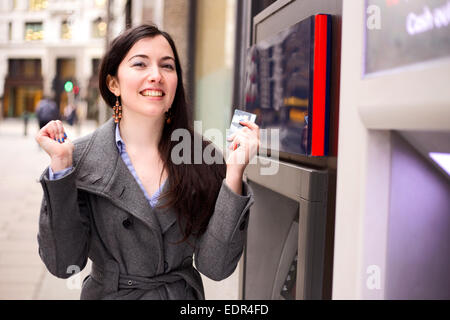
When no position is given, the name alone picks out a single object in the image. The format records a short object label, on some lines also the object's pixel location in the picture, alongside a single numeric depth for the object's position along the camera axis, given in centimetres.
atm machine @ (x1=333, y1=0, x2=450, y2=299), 104
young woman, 153
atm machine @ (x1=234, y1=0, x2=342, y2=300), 157
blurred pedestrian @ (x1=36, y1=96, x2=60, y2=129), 972
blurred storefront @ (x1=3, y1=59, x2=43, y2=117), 3681
